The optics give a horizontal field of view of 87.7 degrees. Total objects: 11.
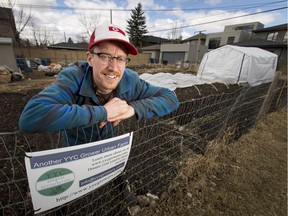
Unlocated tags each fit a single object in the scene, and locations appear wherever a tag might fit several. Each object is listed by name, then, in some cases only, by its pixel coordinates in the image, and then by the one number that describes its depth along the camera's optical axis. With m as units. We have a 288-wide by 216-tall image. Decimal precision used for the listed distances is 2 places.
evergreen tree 40.78
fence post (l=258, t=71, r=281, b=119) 3.79
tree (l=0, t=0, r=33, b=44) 22.91
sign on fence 0.78
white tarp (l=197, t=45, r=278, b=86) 8.09
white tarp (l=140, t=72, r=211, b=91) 6.25
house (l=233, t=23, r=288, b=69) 21.75
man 0.87
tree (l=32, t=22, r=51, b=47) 31.61
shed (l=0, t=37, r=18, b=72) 11.13
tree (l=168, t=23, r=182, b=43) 44.27
